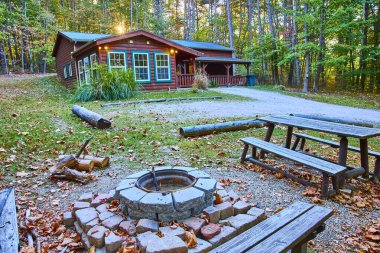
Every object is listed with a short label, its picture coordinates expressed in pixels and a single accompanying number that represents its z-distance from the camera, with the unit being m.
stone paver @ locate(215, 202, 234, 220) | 2.49
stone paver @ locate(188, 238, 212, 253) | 2.02
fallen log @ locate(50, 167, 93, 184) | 3.63
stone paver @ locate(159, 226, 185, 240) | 2.13
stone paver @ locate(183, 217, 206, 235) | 2.25
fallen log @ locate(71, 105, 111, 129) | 6.19
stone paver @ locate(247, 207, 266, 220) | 2.54
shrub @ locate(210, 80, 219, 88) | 19.42
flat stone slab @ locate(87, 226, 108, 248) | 2.18
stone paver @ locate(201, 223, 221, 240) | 2.18
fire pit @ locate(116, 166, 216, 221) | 2.31
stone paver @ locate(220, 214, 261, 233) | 2.36
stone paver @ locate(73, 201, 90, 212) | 2.71
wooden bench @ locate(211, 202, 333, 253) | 1.62
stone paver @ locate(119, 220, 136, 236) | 2.27
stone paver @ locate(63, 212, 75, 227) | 2.65
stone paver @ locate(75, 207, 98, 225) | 2.48
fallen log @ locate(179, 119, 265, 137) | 5.66
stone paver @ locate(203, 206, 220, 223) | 2.41
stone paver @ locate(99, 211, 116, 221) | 2.48
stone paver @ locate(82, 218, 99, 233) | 2.38
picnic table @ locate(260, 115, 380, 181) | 3.16
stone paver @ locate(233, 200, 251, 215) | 2.59
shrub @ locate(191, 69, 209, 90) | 15.58
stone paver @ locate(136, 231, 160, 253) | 2.03
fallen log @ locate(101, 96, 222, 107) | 10.13
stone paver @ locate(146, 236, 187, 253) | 1.92
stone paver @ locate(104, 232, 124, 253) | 2.10
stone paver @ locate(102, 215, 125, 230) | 2.35
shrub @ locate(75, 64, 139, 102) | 11.53
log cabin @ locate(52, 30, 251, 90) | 14.34
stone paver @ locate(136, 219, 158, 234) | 2.22
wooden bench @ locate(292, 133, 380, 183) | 3.59
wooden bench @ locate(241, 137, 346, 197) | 2.96
